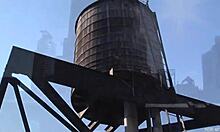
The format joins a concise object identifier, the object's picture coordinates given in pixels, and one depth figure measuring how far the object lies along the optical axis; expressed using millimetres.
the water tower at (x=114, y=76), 12156
